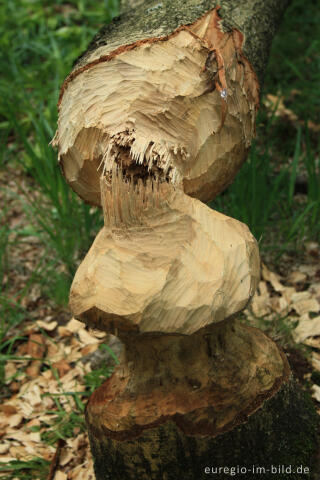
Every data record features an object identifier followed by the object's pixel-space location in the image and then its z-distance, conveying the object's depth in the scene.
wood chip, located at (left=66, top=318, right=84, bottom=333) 2.41
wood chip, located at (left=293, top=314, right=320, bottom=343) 2.06
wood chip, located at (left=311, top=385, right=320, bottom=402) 1.79
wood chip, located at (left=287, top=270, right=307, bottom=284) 2.44
